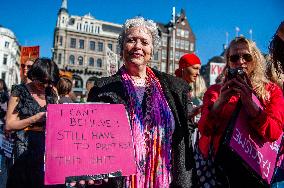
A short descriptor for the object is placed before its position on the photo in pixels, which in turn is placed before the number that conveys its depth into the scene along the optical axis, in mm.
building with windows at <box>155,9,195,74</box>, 60188
